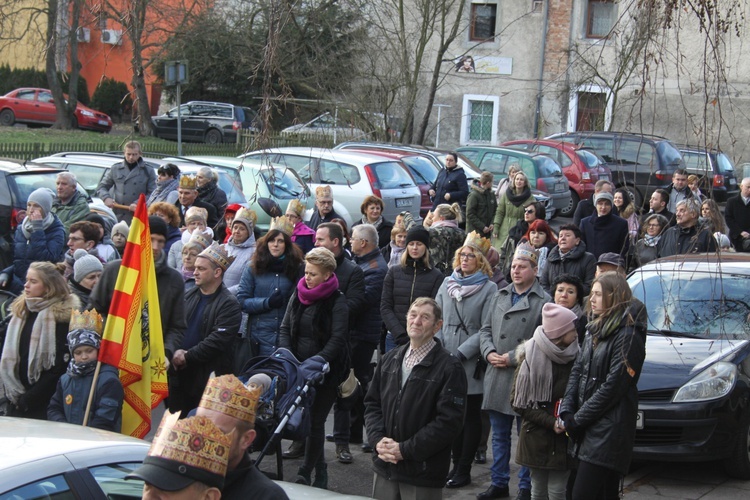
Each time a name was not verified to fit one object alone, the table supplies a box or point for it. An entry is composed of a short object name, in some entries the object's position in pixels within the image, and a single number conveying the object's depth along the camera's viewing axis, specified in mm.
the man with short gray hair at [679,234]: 10156
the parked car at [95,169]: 15734
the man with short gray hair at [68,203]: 11023
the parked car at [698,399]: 7473
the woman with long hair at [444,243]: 9828
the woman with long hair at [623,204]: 12859
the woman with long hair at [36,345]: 6465
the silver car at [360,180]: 17906
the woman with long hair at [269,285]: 8008
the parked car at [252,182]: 14914
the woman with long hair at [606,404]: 5773
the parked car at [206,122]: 37719
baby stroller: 6184
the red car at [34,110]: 37500
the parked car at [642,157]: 23094
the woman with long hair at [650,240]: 10680
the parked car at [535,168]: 22000
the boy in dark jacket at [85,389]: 6035
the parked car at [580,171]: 23406
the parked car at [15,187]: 12383
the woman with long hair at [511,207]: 14273
